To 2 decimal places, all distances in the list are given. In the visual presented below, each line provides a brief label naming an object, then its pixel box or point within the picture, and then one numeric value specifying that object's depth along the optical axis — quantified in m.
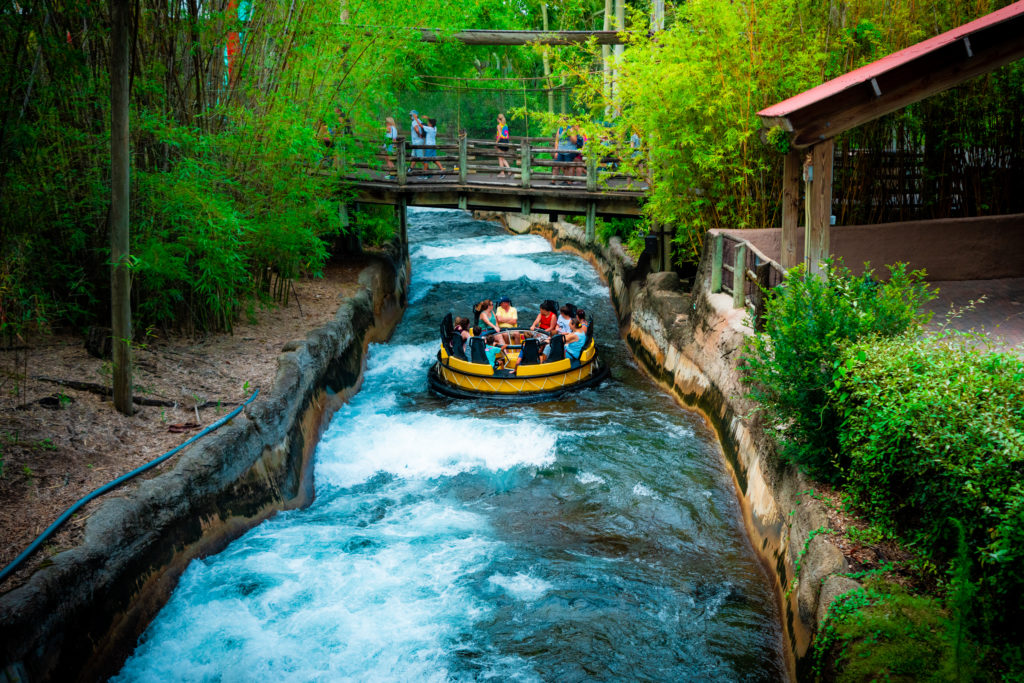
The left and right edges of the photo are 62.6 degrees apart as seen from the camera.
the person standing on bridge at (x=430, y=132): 17.69
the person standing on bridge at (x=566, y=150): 14.50
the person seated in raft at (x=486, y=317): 11.58
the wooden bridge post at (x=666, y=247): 12.82
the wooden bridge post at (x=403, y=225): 16.85
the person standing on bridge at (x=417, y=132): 17.30
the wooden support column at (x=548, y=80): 20.69
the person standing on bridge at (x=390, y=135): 14.87
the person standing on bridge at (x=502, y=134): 17.53
